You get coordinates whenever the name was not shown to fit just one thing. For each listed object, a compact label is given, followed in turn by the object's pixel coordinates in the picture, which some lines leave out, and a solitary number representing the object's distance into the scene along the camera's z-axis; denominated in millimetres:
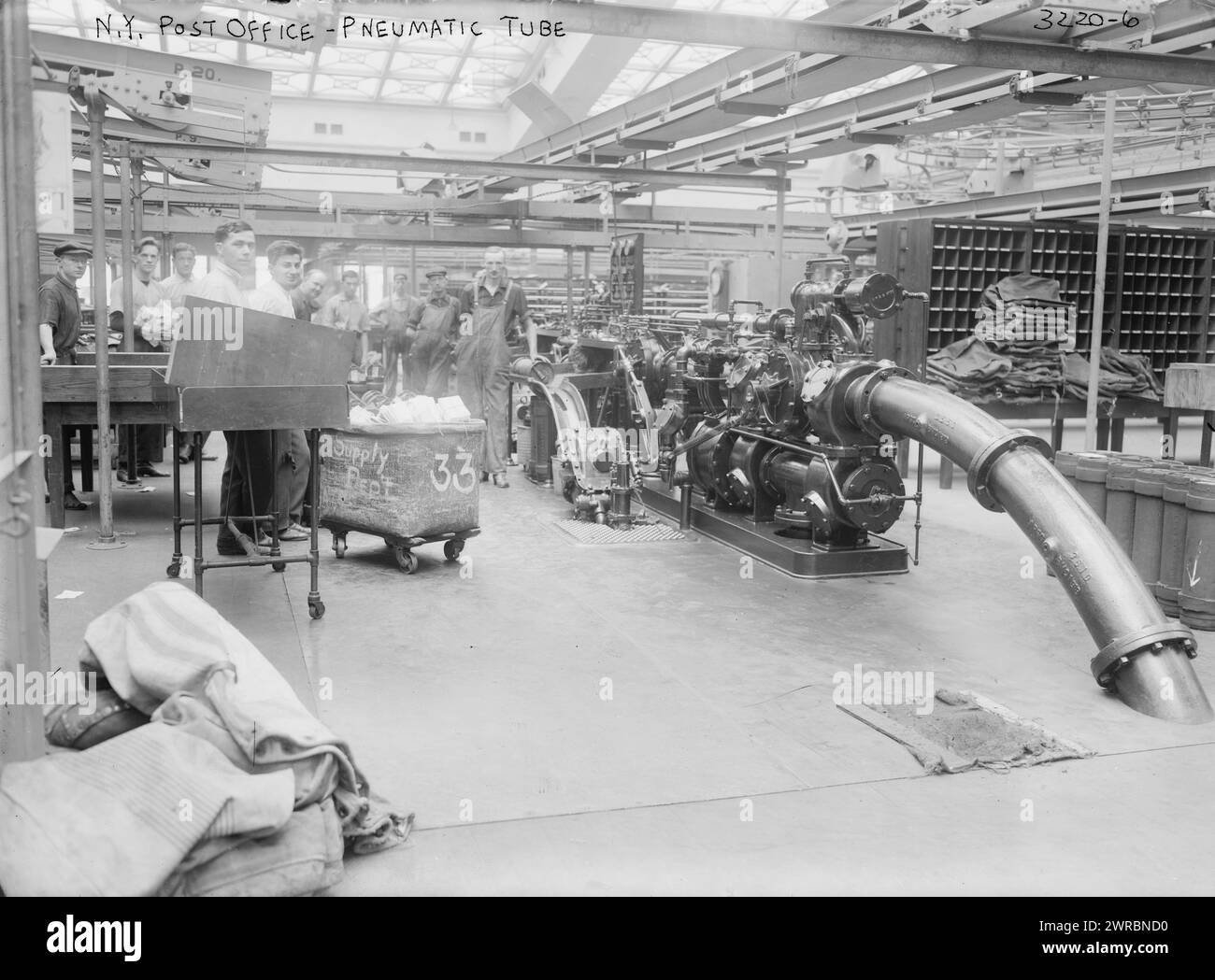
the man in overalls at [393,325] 13742
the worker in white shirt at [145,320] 9227
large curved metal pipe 4324
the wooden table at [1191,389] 7566
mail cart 6137
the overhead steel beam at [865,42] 5031
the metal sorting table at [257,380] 5012
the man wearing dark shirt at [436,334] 10977
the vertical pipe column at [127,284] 8406
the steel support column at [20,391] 2857
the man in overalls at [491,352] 9562
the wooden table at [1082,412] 9977
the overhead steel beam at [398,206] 12727
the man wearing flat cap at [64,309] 7902
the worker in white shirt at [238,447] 6227
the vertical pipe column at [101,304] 6387
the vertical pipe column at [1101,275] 6836
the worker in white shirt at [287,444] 6603
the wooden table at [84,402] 6824
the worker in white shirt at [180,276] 9656
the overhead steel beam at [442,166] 8414
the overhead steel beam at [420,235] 12391
